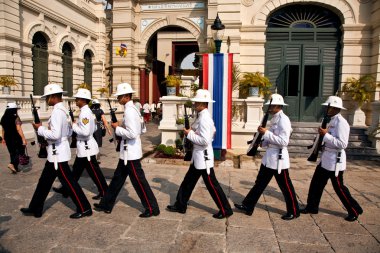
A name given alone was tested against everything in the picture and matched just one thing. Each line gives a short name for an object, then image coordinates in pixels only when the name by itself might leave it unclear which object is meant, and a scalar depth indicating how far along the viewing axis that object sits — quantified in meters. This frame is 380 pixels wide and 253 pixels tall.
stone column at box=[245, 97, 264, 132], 9.72
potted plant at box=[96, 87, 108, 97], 19.36
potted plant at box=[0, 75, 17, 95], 12.17
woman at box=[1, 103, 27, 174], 6.73
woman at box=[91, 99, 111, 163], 7.58
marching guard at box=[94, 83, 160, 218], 4.32
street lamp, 8.09
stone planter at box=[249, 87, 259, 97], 9.91
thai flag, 8.09
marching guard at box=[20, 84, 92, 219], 4.26
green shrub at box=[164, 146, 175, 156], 8.51
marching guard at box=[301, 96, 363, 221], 4.35
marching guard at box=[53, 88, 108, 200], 4.74
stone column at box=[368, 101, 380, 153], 9.50
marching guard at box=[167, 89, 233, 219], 4.22
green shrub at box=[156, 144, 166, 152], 8.67
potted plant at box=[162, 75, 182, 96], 9.54
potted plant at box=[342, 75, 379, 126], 11.71
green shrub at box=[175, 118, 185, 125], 9.27
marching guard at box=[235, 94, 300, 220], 4.36
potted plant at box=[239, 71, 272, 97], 9.95
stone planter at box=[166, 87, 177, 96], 9.60
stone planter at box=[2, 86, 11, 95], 12.11
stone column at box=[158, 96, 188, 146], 9.32
